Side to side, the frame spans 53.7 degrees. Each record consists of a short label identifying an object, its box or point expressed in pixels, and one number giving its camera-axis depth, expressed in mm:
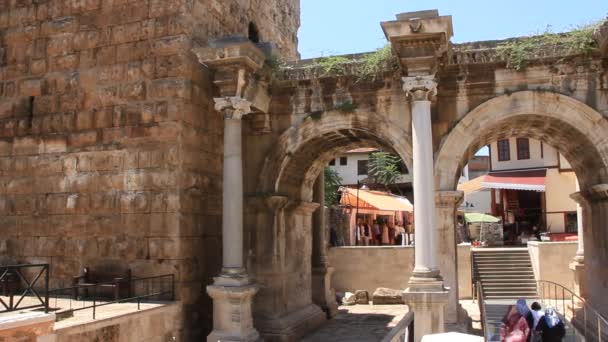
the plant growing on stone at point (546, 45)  10062
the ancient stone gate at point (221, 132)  10281
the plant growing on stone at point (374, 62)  10828
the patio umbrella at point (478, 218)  25234
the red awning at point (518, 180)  26766
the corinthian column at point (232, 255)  10273
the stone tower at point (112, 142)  10648
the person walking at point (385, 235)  24698
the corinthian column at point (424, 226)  9484
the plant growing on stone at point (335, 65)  11422
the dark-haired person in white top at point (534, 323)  8344
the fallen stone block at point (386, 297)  16484
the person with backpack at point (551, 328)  8344
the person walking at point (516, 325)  8211
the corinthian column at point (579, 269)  13852
